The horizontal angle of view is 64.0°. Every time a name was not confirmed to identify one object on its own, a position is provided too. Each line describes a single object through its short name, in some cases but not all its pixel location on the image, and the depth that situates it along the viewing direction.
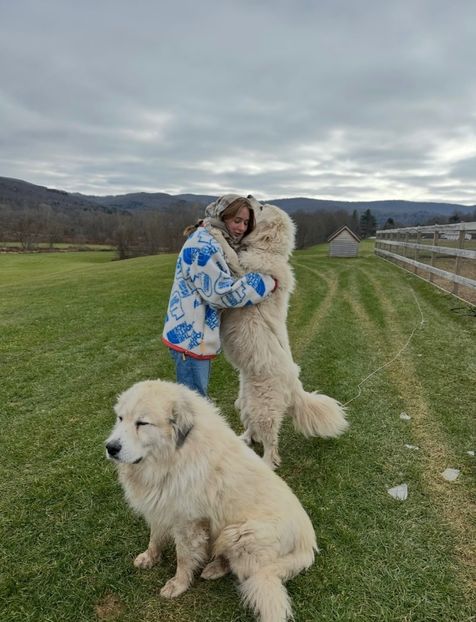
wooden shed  32.44
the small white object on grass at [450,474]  3.72
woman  3.23
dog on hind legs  3.76
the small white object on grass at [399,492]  3.52
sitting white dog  2.39
